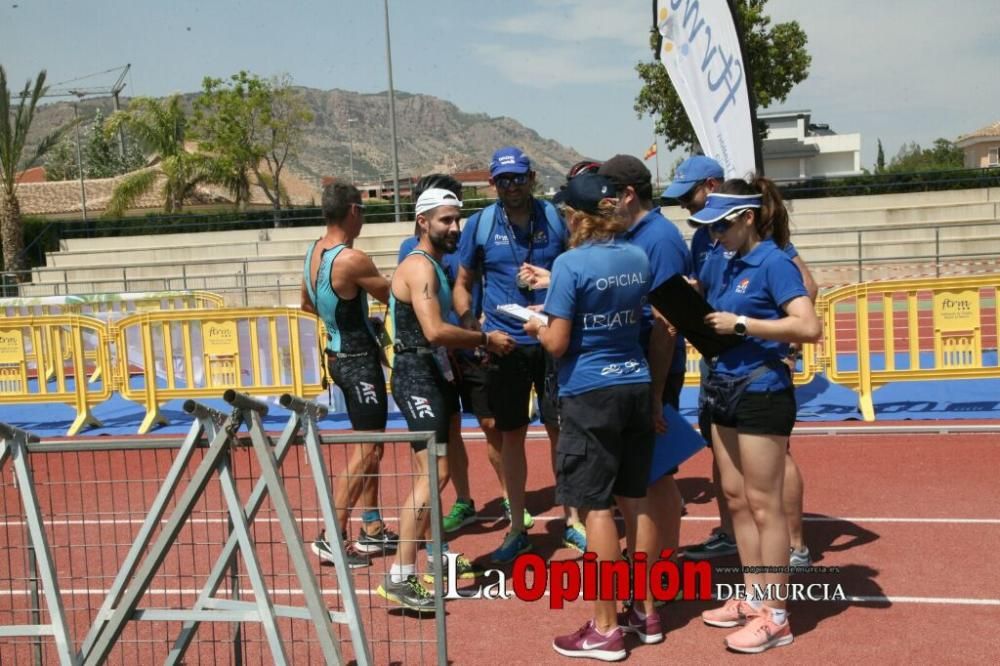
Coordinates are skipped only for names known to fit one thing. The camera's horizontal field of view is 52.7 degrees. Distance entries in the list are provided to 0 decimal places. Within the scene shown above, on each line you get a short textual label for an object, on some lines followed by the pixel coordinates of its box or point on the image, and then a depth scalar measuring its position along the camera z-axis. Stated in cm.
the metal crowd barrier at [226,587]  351
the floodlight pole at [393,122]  3419
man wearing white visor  534
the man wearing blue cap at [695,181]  559
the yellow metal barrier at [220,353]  1087
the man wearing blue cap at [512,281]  582
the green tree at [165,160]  4422
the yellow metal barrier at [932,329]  975
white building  7669
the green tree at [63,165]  10619
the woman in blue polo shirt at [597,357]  438
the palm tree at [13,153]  3269
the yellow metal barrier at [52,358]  1129
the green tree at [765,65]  3666
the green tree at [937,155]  7836
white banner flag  822
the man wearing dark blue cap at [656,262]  487
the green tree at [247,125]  4400
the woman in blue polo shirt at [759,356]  438
